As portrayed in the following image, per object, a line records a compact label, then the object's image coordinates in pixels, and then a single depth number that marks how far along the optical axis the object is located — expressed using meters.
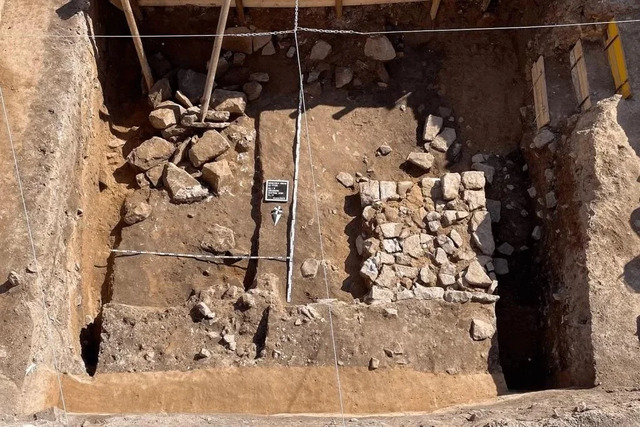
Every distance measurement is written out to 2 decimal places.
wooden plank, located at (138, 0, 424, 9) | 8.82
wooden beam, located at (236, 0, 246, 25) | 8.75
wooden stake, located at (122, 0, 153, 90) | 8.01
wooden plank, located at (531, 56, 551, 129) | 8.22
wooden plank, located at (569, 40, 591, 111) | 7.87
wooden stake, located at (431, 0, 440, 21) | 8.91
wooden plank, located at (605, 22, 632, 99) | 7.63
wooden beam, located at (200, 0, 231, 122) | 7.79
